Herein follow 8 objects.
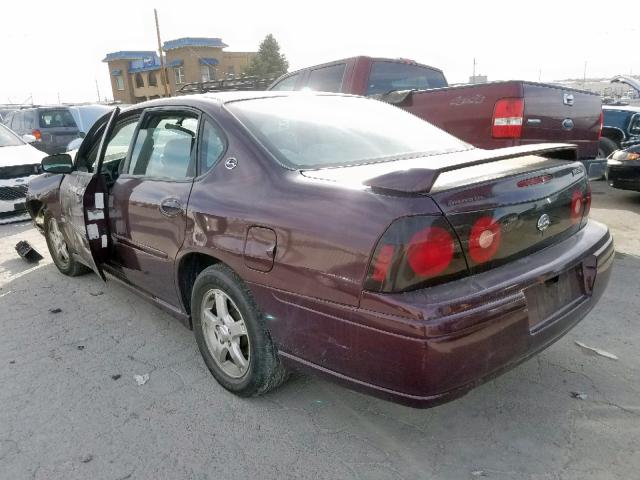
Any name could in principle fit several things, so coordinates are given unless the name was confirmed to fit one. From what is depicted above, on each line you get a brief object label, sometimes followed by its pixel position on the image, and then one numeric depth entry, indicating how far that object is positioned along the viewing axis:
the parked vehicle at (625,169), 6.60
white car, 7.23
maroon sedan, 1.87
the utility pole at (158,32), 33.72
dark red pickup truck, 4.82
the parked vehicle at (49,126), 13.07
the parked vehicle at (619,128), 8.80
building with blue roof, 46.12
